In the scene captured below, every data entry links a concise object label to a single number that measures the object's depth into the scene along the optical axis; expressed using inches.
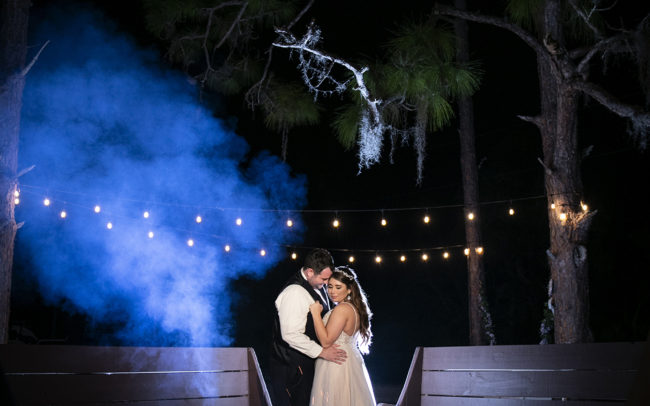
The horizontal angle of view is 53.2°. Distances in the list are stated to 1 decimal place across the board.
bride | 174.2
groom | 173.6
